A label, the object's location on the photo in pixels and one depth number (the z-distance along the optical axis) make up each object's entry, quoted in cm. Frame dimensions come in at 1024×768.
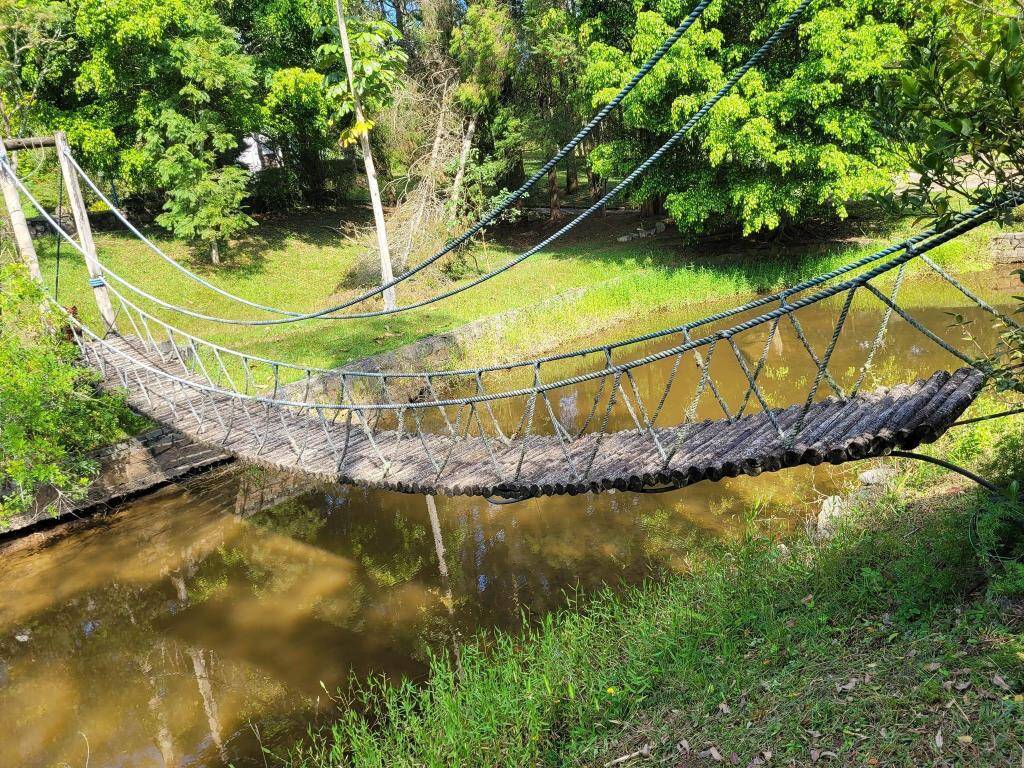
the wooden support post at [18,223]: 725
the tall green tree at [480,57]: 1475
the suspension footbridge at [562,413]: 340
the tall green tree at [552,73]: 1509
